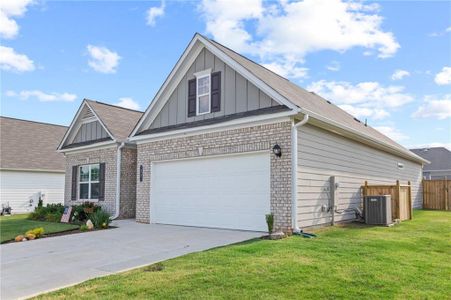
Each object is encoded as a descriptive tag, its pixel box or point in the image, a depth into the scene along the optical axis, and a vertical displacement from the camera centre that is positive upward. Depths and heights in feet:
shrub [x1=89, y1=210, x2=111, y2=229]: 43.12 -4.99
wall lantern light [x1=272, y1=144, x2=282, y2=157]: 33.09 +2.54
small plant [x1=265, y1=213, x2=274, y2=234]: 31.42 -3.60
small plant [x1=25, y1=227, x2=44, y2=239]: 37.50 -5.67
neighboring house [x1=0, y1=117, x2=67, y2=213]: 73.92 +1.95
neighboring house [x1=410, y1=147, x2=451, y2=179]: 119.65 +5.25
